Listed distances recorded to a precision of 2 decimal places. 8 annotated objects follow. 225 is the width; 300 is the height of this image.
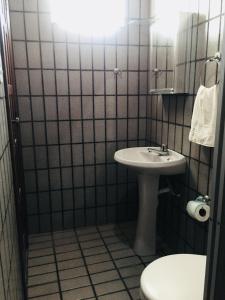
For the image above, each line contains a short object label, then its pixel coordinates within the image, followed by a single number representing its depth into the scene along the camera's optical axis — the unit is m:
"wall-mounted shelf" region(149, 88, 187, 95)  1.83
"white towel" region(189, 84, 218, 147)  1.44
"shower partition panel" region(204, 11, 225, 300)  0.60
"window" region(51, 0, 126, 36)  2.05
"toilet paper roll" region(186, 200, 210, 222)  1.45
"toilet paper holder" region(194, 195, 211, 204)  1.49
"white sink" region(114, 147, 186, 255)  1.87
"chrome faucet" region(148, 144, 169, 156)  2.02
